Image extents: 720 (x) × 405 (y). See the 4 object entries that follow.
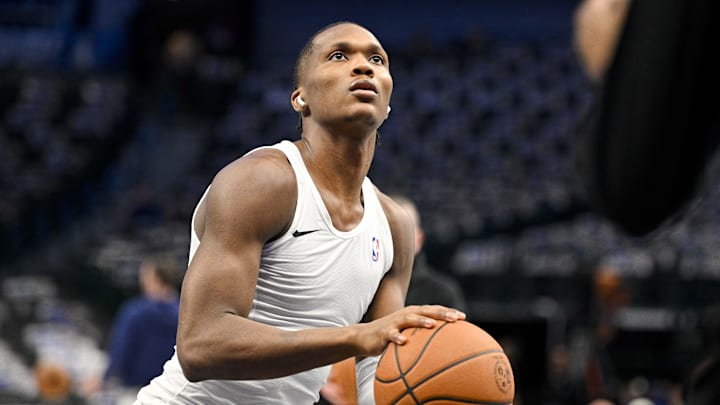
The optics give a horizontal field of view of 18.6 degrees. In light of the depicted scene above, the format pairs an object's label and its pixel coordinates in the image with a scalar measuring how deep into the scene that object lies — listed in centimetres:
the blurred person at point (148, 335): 1497
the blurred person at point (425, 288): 1119
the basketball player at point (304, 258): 581
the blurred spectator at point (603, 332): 1663
